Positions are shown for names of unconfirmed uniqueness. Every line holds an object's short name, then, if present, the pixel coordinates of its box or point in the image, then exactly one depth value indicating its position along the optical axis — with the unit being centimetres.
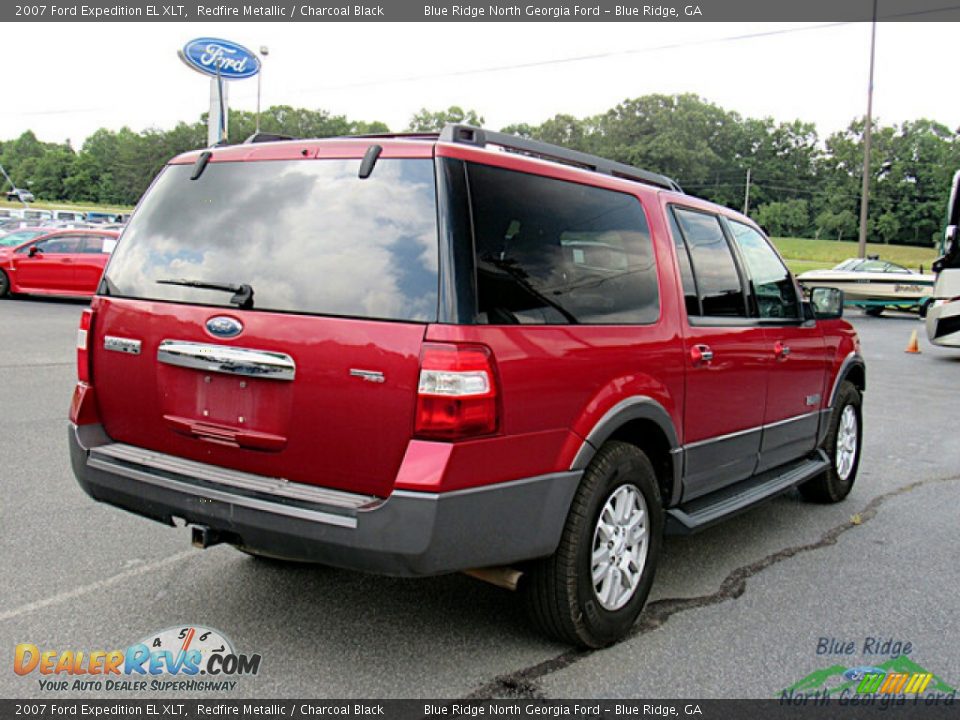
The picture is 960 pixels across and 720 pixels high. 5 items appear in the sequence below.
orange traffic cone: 1653
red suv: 281
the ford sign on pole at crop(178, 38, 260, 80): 3148
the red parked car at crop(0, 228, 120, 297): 1897
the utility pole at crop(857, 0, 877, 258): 3009
